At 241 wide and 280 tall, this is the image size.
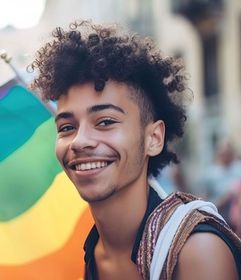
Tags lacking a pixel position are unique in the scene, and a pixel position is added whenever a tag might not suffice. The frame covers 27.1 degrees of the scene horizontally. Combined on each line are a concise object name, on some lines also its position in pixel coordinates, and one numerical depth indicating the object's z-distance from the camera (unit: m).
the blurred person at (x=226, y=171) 5.25
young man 1.64
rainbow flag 1.91
